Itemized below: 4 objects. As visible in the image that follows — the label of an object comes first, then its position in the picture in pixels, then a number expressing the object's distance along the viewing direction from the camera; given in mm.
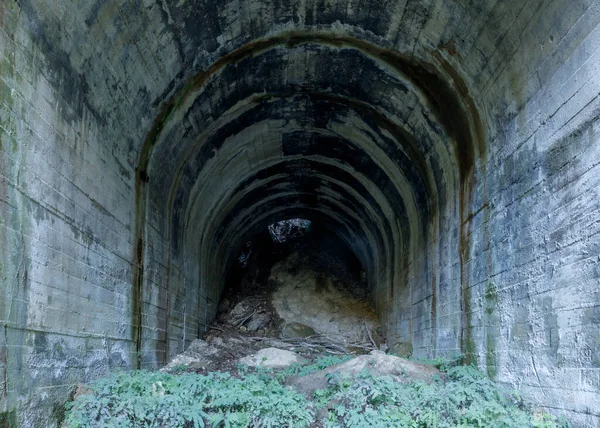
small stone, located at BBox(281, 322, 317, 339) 13463
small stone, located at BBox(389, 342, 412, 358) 10107
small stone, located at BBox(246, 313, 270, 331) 13875
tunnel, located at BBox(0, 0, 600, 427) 4328
